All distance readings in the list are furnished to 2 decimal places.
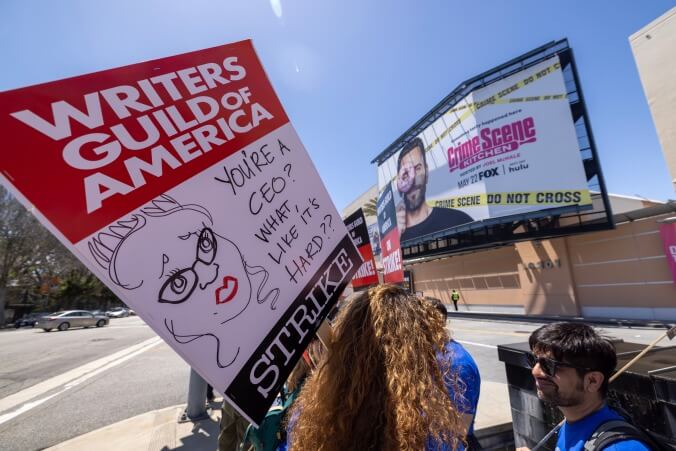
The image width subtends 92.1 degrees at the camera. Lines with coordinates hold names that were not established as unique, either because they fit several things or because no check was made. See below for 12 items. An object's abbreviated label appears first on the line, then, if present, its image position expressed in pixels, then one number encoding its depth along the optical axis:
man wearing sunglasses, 1.65
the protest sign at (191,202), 1.01
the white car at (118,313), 46.75
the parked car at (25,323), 33.18
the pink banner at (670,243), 13.68
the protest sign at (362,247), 3.40
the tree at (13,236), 30.09
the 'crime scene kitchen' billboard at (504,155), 17.33
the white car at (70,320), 24.61
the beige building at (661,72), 16.28
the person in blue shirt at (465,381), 1.43
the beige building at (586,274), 14.66
